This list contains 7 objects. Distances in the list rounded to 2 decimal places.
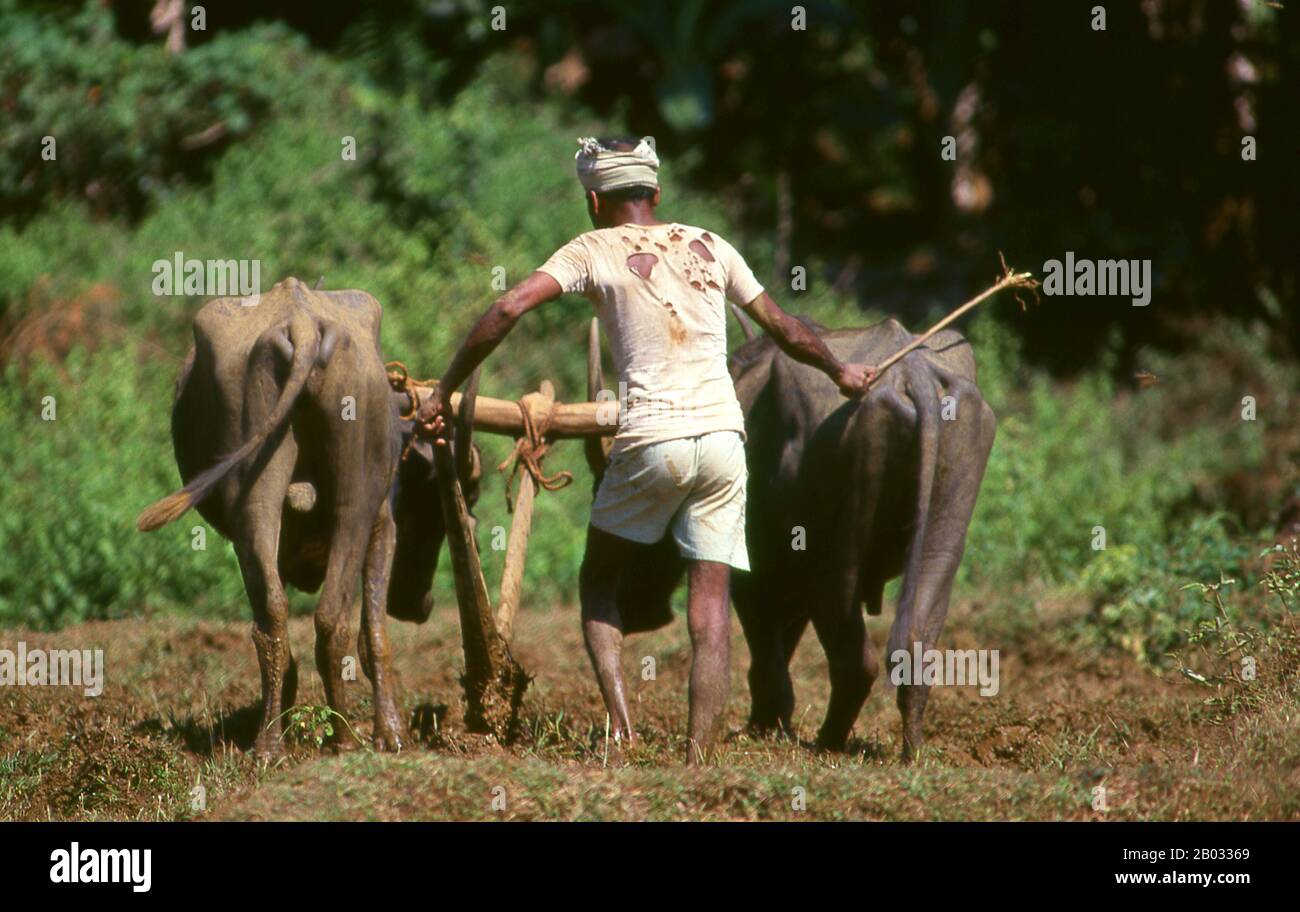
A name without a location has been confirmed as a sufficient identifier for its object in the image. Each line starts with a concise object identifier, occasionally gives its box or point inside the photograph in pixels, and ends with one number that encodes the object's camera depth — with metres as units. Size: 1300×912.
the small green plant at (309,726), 12.68
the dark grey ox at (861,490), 13.20
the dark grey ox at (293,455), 12.78
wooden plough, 13.19
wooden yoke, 13.77
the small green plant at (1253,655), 13.07
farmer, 12.09
